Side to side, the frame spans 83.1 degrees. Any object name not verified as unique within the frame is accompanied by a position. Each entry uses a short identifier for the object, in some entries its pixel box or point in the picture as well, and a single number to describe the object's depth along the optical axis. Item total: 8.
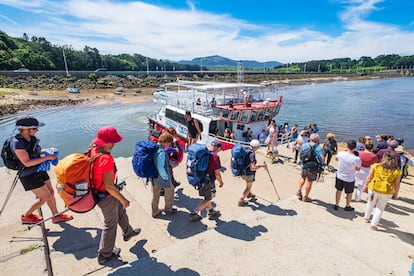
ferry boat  13.66
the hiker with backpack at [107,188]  3.28
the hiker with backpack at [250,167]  5.34
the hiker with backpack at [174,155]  5.18
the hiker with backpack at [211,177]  4.63
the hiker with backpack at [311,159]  5.57
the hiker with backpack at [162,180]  4.52
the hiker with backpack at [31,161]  3.95
